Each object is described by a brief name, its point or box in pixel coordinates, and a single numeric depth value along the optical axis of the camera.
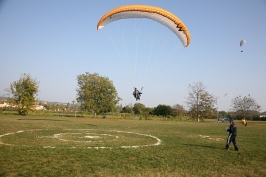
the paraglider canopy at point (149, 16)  16.27
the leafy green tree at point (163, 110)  89.12
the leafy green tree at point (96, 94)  56.28
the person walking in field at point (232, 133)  12.87
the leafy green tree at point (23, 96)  48.41
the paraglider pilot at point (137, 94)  20.09
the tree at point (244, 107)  75.44
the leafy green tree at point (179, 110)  91.25
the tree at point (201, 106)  62.99
